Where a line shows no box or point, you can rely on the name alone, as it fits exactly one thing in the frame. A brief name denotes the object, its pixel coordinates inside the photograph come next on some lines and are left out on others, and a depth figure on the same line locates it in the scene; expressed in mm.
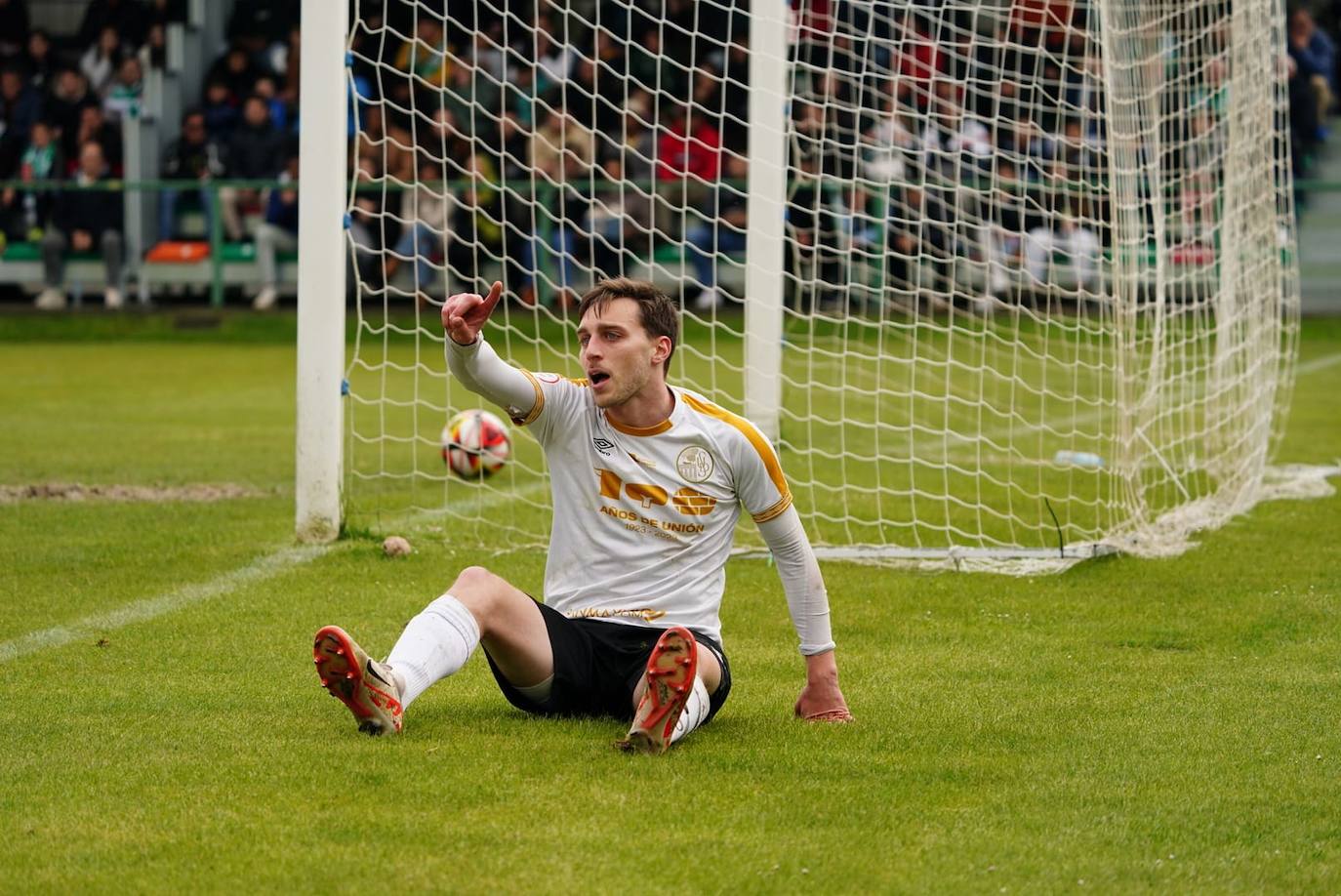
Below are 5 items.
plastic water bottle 18727
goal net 15484
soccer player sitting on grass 8906
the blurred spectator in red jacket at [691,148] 27431
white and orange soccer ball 17187
